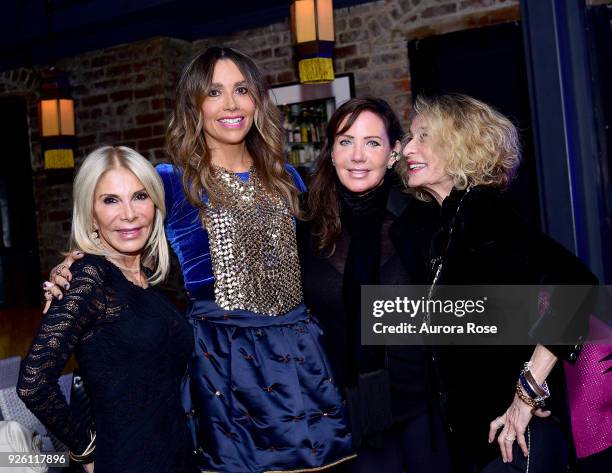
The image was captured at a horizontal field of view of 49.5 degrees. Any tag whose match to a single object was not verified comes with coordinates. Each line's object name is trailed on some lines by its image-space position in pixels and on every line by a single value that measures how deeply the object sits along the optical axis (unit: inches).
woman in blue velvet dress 61.8
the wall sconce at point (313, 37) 118.2
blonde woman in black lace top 55.0
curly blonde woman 55.5
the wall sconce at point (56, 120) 150.8
